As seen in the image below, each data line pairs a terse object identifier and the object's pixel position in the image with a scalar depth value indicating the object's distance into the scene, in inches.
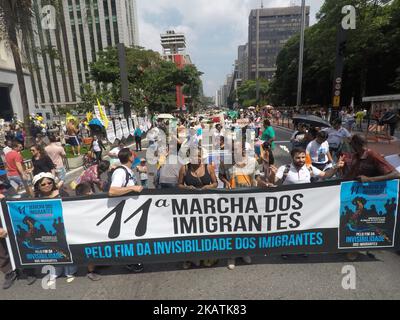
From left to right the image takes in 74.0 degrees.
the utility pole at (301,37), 880.7
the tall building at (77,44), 2284.7
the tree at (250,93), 3531.0
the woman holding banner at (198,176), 149.6
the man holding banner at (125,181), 134.3
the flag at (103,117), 592.4
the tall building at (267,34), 5172.2
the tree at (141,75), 1043.6
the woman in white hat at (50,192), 135.9
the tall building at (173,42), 6806.1
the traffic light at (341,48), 565.6
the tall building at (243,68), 6013.8
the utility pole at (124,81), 691.4
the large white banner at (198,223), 136.3
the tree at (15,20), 415.2
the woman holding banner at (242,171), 183.2
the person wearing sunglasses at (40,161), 222.1
